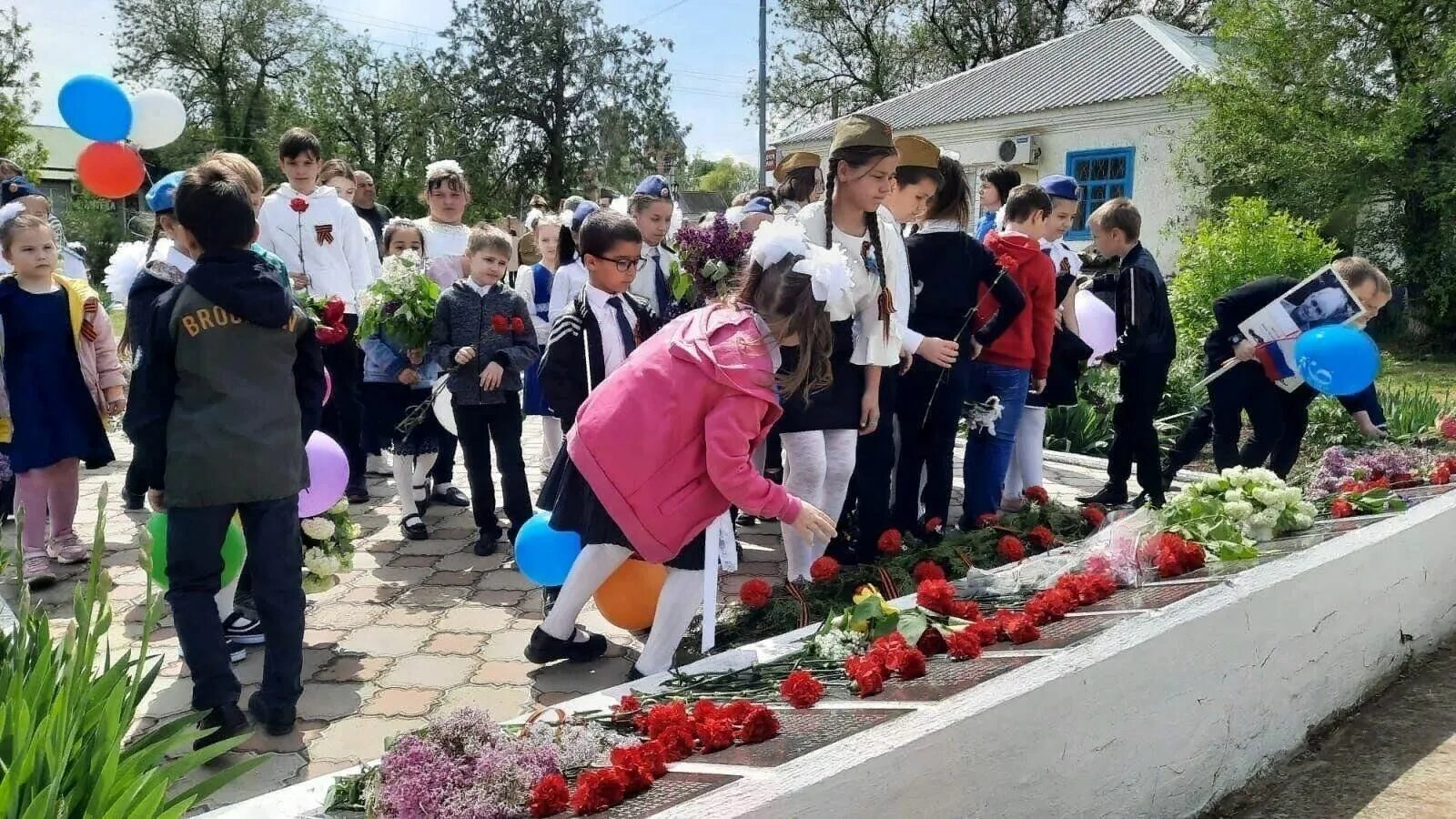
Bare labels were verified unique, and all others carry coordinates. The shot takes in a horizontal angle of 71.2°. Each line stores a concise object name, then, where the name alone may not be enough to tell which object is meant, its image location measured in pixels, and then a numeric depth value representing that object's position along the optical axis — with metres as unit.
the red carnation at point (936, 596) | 2.95
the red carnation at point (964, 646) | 2.61
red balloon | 6.34
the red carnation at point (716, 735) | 2.15
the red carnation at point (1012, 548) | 3.89
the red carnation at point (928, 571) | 3.52
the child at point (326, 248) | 5.56
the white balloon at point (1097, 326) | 5.89
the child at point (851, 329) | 3.87
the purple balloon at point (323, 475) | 3.77
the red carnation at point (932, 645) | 2.81
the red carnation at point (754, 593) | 3.40
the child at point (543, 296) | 5.33
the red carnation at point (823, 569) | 3.51
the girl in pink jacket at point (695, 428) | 2.92
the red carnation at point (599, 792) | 1.87
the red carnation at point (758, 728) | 2.16
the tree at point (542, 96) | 36.22
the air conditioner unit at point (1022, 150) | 22.89
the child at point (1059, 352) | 5.49
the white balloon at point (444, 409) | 4.88
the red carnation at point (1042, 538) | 4.17
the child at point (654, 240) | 4.70
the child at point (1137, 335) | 5.32
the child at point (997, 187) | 5.89
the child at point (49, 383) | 4.37
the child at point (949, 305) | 4.52
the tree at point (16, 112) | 28.06
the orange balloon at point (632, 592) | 3.40
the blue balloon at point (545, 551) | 3.54
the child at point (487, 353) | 4.61
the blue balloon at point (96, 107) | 6.08
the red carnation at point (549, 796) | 1.89
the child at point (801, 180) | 5.40
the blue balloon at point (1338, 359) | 4.85
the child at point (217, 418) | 2.85
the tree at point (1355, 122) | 14.87
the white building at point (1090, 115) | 20.81
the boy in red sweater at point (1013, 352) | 4.93
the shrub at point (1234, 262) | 9.55
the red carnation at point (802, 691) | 2.39
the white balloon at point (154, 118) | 6.71
